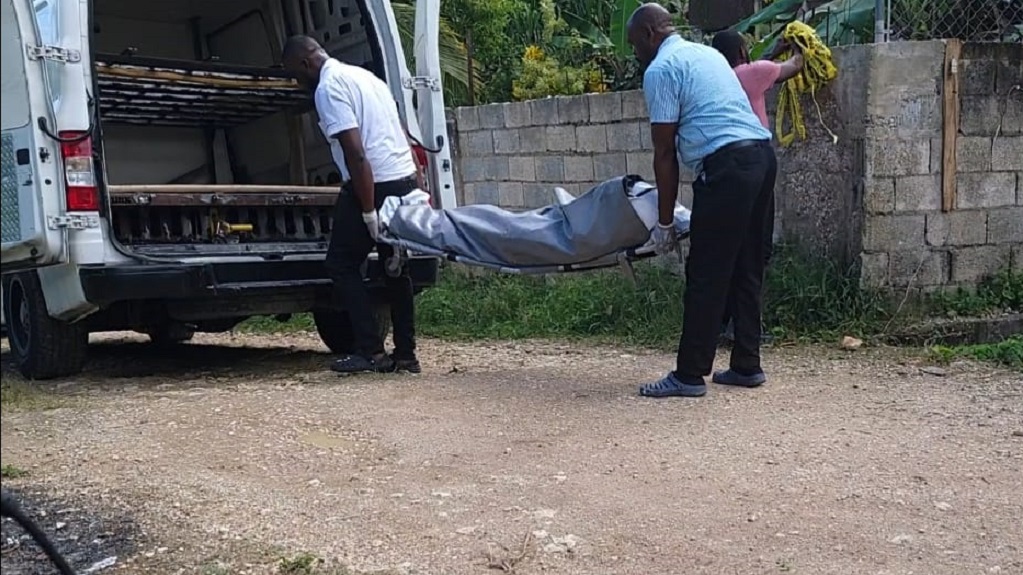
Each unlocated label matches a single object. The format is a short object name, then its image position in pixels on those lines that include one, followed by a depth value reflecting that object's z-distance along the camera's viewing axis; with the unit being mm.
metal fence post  6215
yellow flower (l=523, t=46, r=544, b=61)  9770
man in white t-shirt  5152
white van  4875
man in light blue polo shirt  4504
